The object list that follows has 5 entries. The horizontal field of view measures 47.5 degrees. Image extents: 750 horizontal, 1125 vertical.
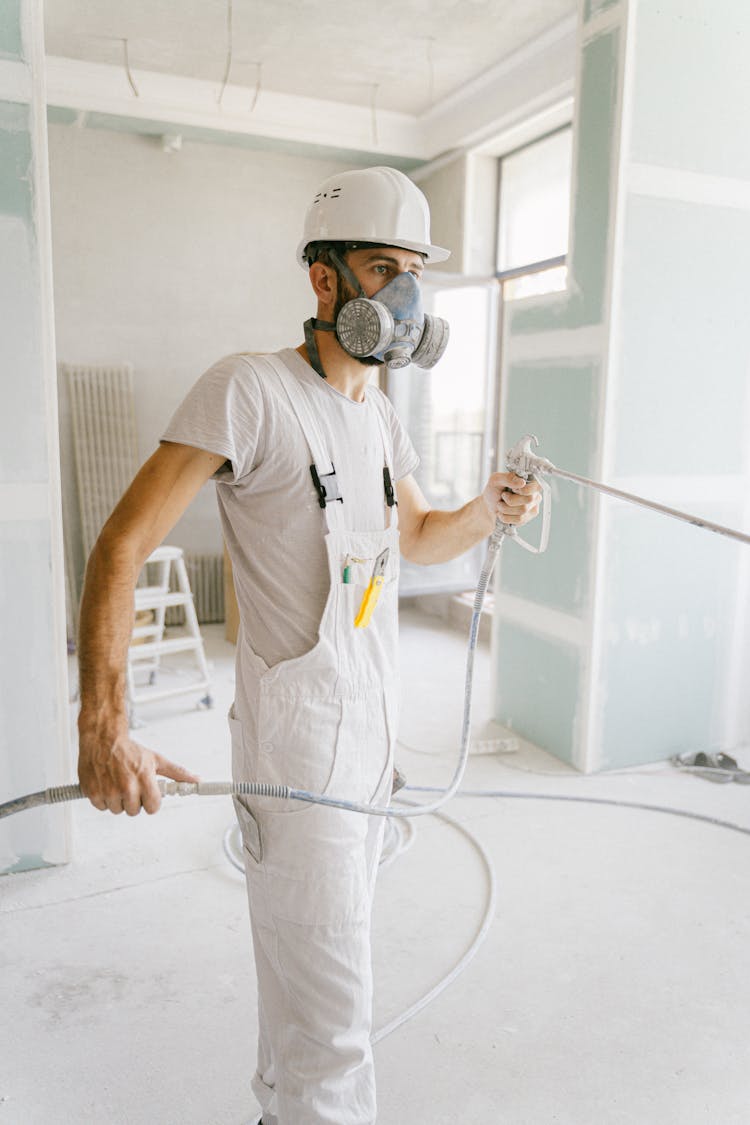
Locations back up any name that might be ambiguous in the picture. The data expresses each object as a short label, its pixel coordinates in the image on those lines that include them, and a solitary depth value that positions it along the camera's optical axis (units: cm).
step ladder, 399
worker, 134
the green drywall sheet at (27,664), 250
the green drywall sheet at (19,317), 235
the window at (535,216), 517
